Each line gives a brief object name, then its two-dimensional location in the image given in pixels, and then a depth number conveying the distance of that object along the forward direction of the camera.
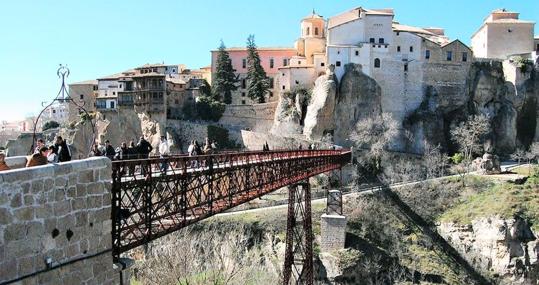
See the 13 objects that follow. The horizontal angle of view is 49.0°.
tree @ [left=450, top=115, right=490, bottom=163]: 59.16
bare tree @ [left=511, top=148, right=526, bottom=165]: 59.78
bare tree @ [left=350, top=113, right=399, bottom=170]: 55.53
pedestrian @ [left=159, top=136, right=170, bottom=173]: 17.84
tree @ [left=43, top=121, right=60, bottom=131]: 84.81
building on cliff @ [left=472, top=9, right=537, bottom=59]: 67.75
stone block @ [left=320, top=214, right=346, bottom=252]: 42.50
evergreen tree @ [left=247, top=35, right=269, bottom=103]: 67.19
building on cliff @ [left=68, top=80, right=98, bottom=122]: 74.31
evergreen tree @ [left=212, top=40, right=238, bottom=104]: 67.06
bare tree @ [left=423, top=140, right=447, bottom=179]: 55.72
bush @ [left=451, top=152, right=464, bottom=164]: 57.97
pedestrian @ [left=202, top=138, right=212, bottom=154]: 22.28
